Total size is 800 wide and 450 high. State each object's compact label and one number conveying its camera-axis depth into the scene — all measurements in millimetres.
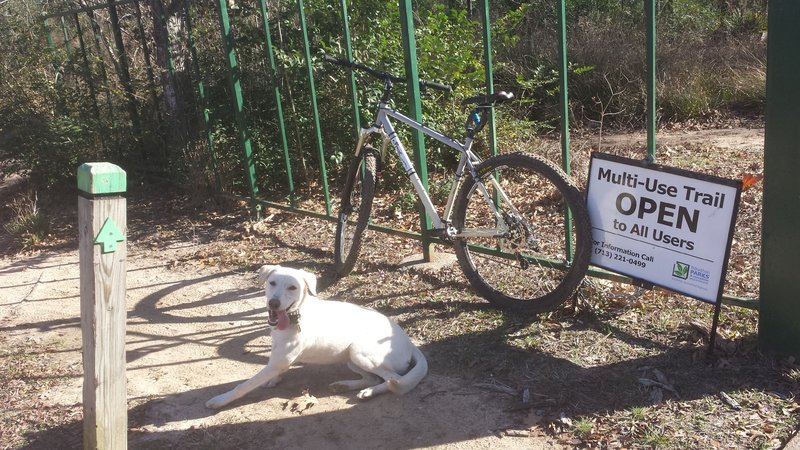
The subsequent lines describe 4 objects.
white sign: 3506
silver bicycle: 4074
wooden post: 2832
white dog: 3527
